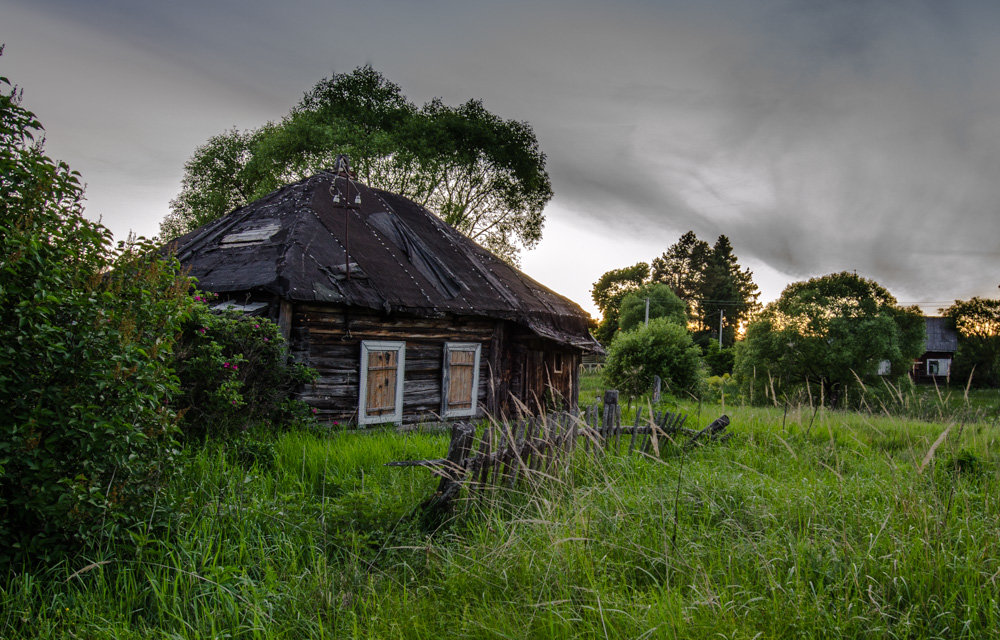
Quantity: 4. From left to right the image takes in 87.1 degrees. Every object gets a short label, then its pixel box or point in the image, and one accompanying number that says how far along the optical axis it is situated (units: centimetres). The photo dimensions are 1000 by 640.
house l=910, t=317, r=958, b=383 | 4212
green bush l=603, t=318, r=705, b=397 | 1906
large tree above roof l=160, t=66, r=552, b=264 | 2258
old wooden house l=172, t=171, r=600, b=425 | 888
